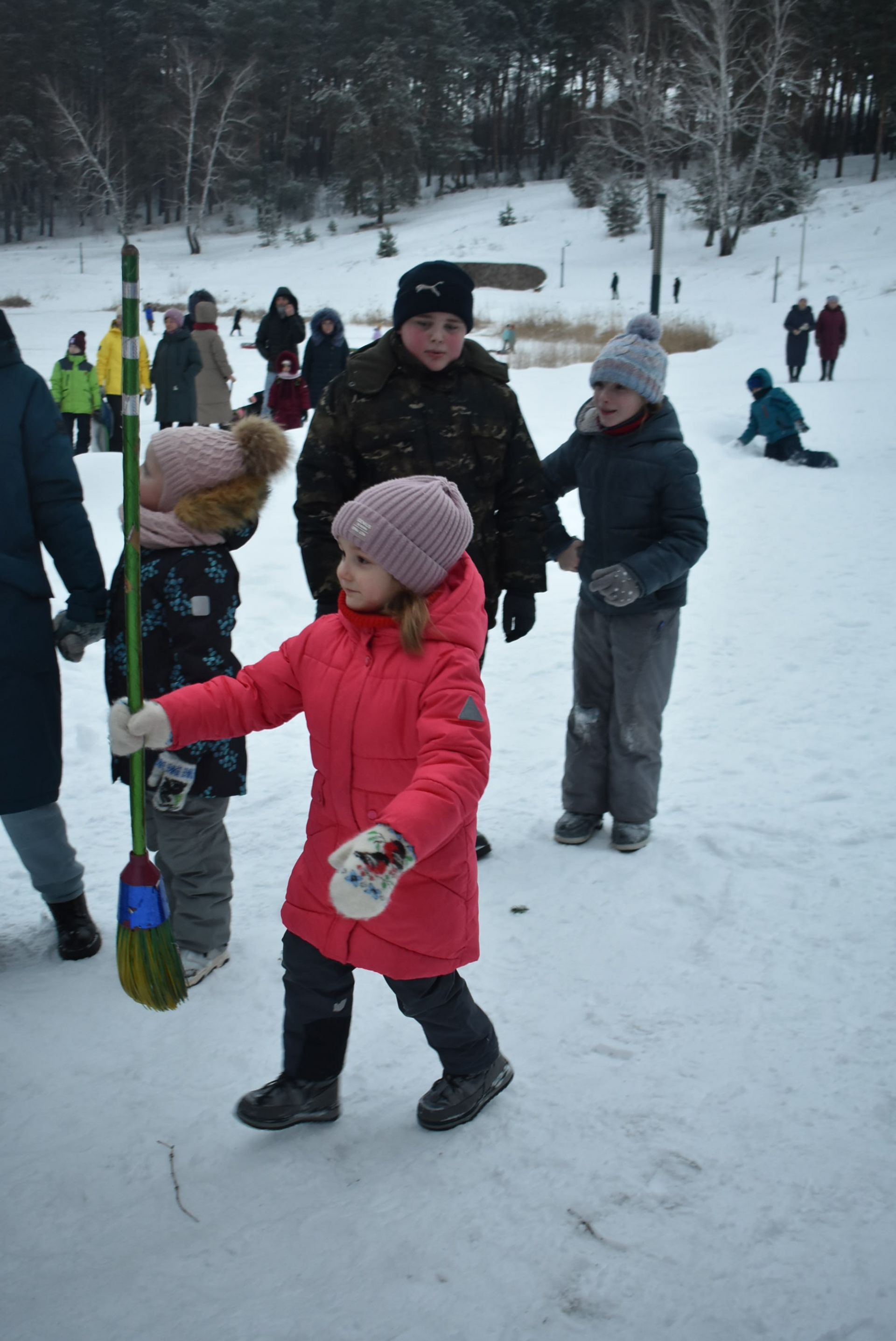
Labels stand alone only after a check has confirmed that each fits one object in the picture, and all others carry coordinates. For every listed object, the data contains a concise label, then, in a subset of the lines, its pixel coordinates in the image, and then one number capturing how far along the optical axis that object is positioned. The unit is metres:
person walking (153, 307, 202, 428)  9.52
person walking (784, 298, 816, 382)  15.80
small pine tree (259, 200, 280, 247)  44.25
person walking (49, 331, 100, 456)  10.66
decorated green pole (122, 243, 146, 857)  2.04
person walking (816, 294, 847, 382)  16.03
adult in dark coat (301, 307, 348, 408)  9.39
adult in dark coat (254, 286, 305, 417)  9.65
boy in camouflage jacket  2.90
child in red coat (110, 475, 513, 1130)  1.92
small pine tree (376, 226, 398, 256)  37.09
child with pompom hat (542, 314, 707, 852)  3.24
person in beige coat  9.85
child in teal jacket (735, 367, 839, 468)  10.83
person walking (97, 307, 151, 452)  10.75
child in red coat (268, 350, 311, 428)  9.62
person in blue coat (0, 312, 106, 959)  2.66
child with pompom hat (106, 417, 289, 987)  2.56
